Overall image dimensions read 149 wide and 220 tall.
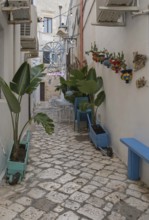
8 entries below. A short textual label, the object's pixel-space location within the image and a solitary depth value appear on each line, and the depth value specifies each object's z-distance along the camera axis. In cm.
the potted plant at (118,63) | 432
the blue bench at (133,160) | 365
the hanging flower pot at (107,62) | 523
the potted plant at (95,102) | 553
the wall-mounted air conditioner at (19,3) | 367
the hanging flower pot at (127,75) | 411
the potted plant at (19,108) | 365
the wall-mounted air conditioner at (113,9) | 365
